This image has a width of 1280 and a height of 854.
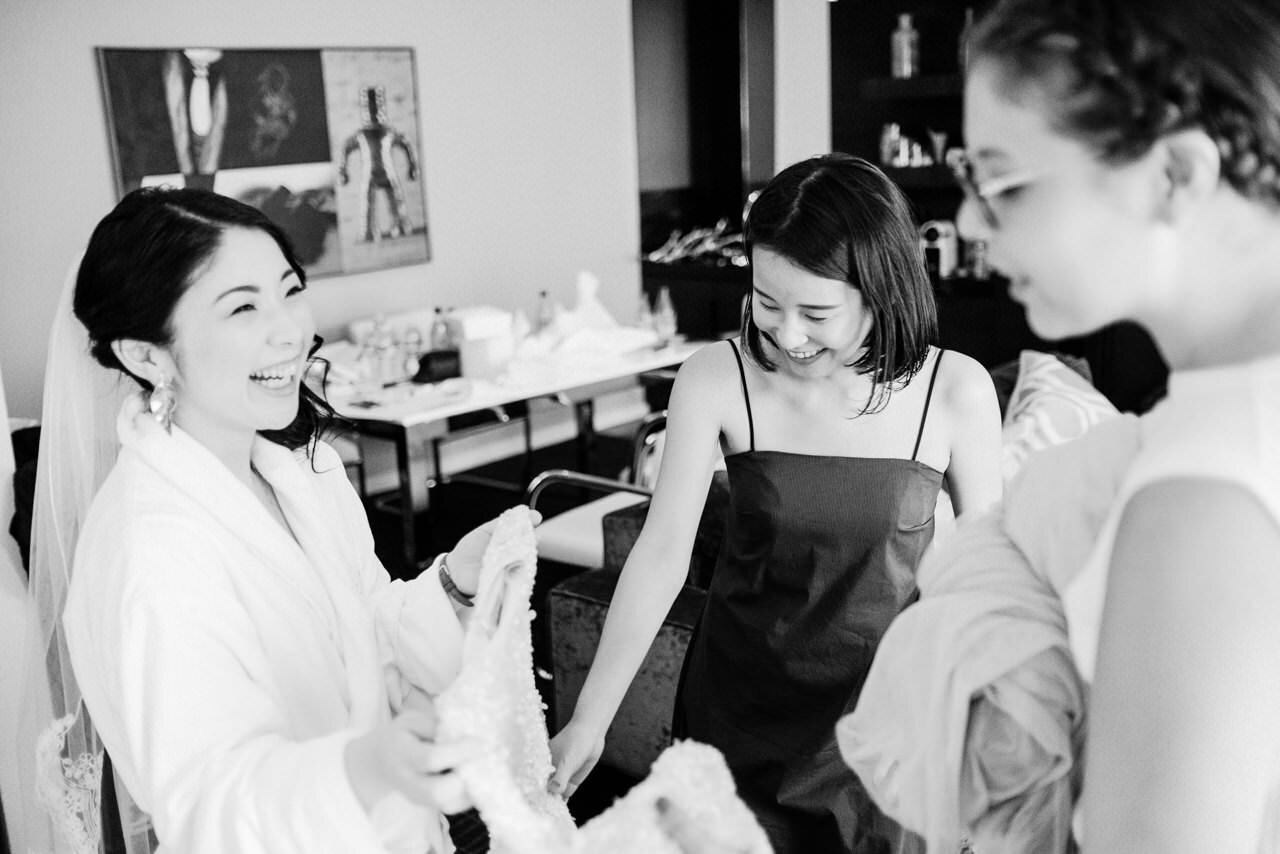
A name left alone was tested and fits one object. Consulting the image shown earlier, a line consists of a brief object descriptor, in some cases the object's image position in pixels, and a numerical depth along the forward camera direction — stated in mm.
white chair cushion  3633
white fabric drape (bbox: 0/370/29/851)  2146
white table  4758
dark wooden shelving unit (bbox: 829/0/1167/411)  5598
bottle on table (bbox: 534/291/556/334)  5961
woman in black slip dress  1705
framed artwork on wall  5273
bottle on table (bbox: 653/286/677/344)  5996
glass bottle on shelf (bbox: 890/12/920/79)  6281
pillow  3027
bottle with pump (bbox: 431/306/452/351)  5695
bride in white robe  1156
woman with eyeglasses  680
